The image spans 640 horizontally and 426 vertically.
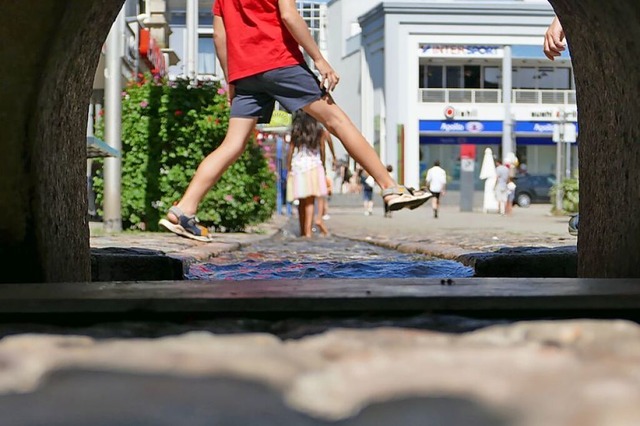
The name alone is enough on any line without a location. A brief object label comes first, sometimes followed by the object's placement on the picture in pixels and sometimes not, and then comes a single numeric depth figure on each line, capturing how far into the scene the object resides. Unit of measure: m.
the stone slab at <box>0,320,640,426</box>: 1.49
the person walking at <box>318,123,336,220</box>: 12.41
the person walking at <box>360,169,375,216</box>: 32.17
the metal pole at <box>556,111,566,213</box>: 28.54
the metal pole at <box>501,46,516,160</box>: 54.09
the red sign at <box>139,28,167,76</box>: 28.71
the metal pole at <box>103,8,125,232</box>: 12.33
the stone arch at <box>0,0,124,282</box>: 2.67
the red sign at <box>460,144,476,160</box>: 33.84
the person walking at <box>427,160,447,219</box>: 32.22
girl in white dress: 11.98
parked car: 50.72
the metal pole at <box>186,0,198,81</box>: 27.48
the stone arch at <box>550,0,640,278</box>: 2.92
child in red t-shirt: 5.84
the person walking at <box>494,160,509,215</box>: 32.91
